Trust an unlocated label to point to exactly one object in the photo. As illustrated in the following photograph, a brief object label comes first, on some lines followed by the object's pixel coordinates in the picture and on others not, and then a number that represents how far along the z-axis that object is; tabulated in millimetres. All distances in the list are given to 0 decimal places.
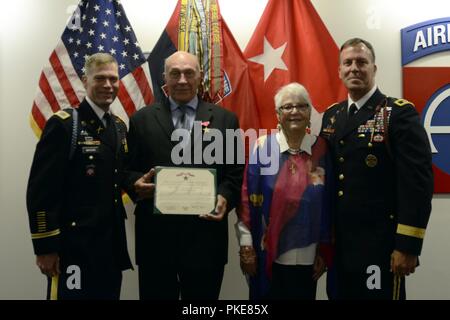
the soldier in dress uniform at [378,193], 1853
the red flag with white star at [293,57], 2740
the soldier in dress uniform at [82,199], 1855
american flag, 2670
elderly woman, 1947
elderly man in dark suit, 1994
